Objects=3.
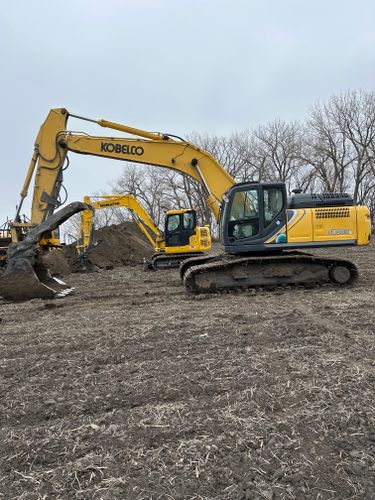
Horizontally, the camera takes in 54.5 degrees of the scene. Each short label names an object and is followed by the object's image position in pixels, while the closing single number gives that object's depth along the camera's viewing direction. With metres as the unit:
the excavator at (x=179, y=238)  15.09
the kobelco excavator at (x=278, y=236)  8.16
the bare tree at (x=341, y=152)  37.28
